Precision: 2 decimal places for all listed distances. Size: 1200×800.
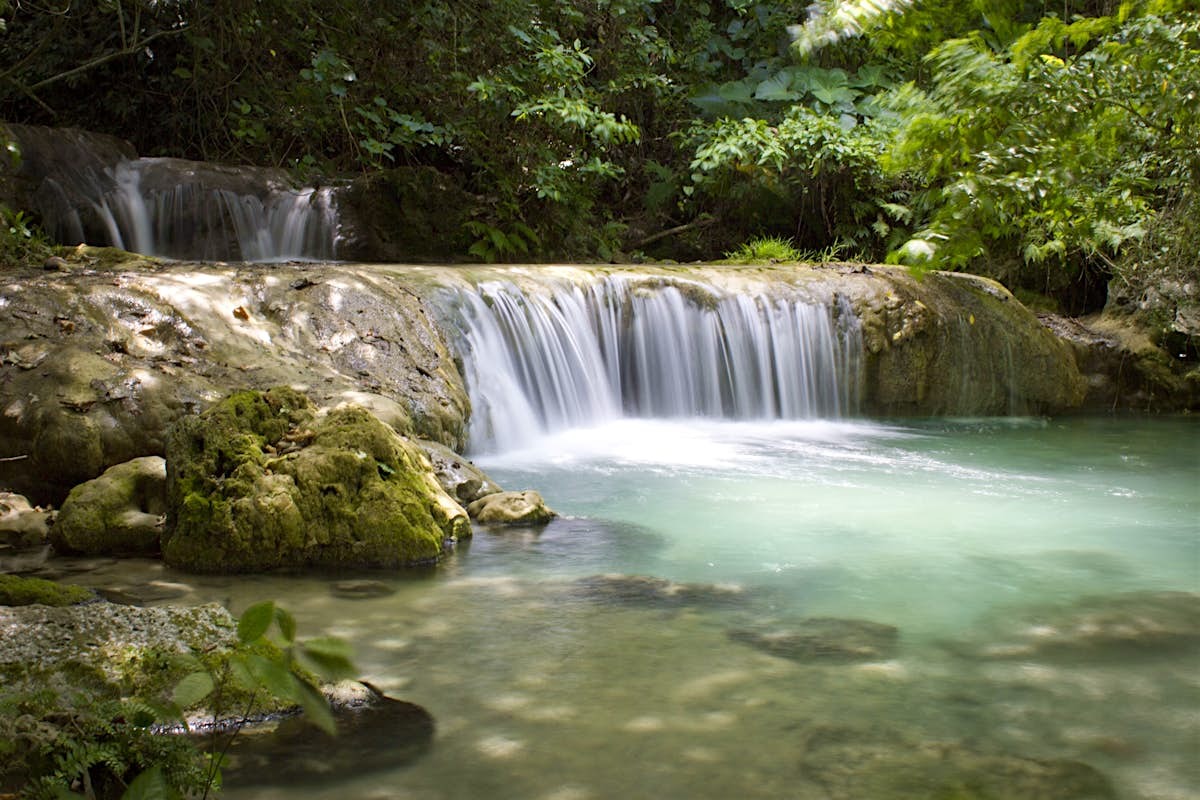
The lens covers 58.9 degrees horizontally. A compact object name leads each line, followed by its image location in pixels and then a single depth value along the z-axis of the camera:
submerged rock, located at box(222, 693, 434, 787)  2.83
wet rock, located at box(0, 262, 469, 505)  5.66
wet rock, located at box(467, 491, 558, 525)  5.96
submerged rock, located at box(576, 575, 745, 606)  4.61
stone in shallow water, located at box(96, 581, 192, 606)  4.36
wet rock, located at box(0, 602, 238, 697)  2.99
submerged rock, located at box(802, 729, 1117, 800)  2.83
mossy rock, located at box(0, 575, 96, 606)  3.50
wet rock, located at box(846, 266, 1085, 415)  11.87
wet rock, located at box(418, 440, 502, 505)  6.26
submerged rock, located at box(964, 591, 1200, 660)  4.05
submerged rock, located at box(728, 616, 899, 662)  3.92
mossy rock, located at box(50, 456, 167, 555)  5.12
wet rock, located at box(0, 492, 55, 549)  5.25
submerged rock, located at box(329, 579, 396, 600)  4.57
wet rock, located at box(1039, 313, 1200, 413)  13.04
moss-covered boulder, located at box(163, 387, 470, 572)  4.91
